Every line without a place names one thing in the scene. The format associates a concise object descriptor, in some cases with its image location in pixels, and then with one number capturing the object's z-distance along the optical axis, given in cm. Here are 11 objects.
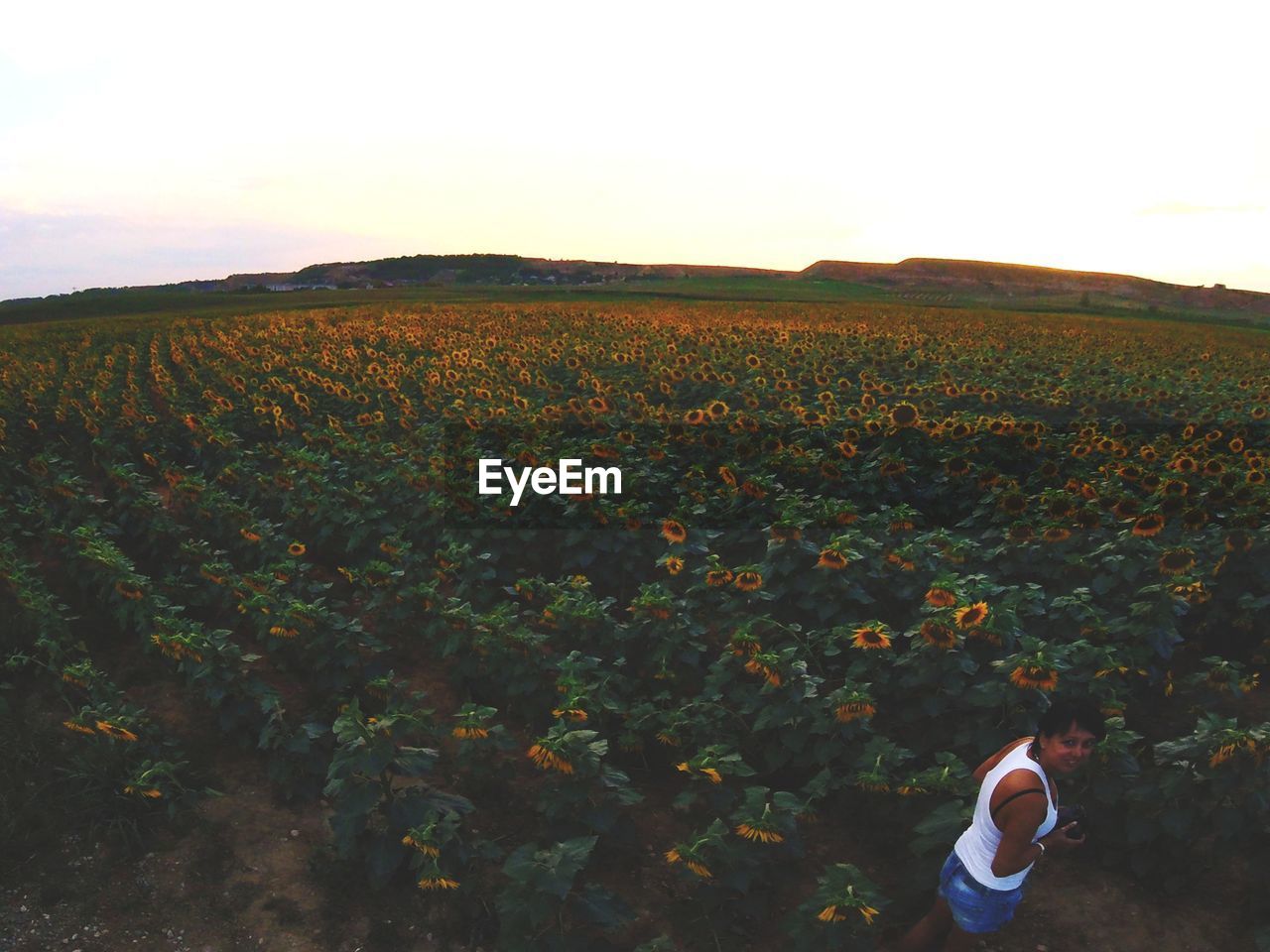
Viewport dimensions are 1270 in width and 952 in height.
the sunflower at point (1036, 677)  423
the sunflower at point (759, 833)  379
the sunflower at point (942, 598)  480
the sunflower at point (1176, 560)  542
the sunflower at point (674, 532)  652
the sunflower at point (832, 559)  560
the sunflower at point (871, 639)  455
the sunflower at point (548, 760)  419
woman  335
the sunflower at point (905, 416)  879
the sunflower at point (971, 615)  450
